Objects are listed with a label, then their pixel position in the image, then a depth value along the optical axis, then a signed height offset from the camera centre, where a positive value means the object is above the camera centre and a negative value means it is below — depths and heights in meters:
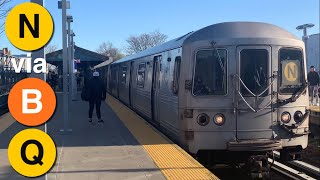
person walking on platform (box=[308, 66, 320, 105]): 14.19 +0.07
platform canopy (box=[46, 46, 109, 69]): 26.06 +2.18
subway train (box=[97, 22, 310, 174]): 5.94 -0.22
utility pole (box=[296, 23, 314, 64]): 14.52 +2.48
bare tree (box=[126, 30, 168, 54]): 66.91 +8.59
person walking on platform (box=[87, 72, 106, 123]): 9.32 -0.23
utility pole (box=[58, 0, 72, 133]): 7.91 -0.01
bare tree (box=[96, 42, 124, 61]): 81.57 +8.22
